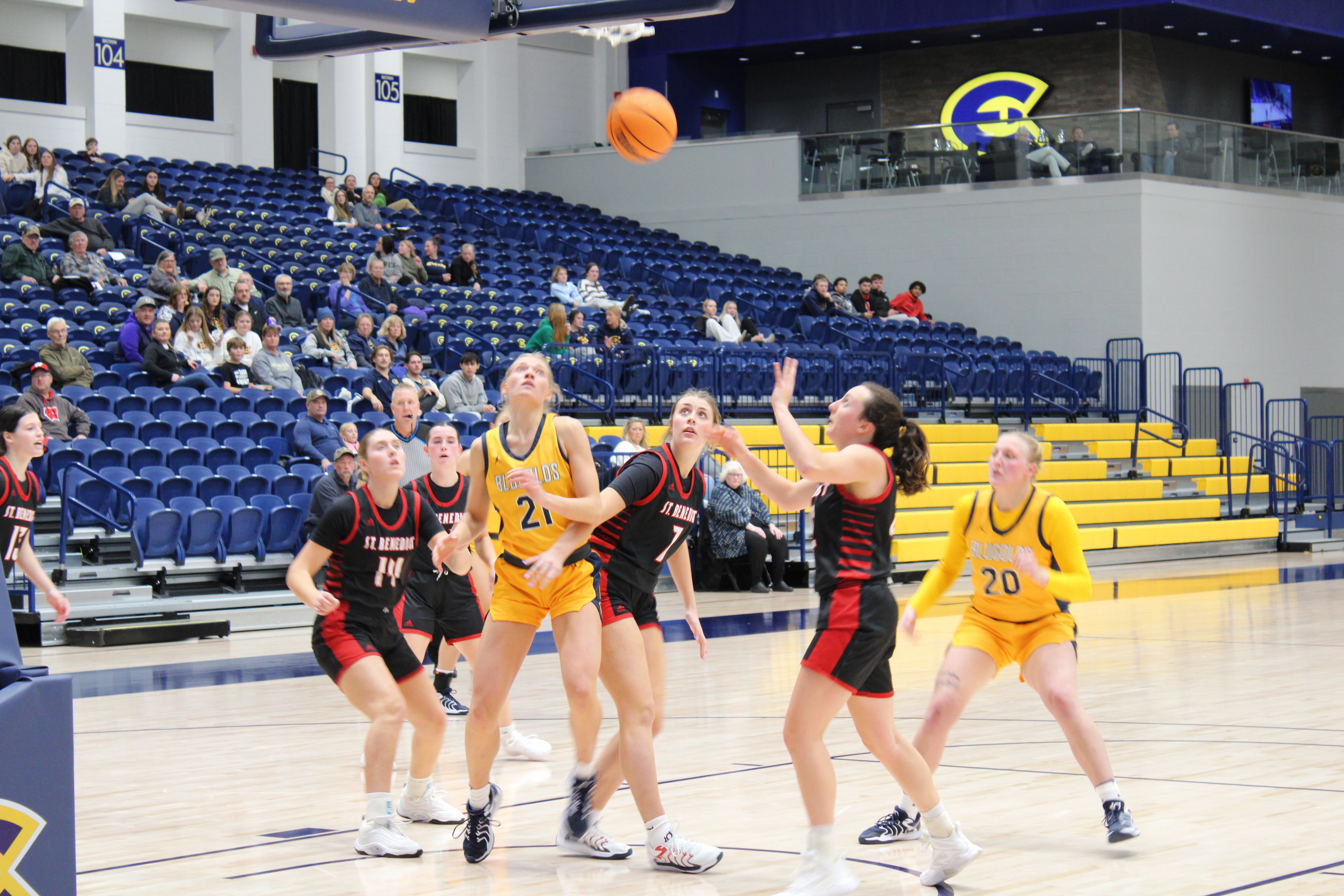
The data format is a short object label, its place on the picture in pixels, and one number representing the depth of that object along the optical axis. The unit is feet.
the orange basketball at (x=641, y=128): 40.19
